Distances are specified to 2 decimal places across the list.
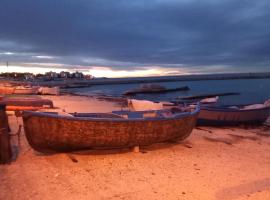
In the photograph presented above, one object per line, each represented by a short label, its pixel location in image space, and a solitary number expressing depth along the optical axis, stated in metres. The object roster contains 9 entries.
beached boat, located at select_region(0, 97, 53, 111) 9.12
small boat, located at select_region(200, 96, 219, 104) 12.62
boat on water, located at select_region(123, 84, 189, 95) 36.14
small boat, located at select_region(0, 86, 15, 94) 20.05
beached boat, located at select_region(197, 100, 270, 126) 9.47
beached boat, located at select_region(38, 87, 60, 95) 22.75
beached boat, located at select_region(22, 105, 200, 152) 4.94
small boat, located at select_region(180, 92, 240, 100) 26.78
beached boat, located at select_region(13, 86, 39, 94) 21.60
